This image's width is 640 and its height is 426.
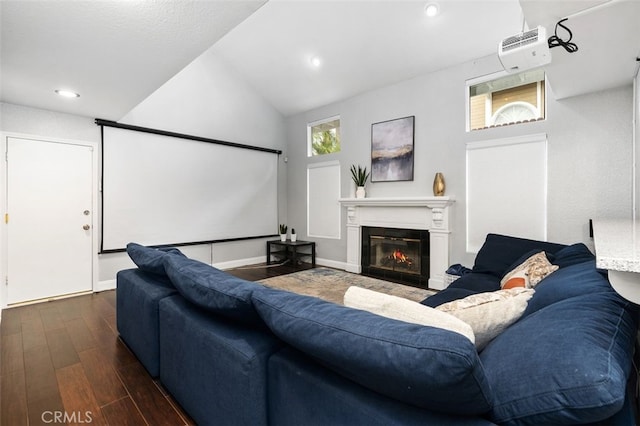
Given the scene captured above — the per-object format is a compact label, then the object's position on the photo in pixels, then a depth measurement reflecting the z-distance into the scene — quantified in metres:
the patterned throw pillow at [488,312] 1.08
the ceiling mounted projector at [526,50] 1.69
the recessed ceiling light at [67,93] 3.12
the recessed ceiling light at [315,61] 4.71
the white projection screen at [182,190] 4.27
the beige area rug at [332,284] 3.91
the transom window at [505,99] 3.51
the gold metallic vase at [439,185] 4.16
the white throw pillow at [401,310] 0.95
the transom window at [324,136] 5.70
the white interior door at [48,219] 3.53
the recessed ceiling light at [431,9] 3.40
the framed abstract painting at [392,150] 4.57
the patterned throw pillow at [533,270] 1.98
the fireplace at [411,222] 4.13
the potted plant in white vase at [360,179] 5.05
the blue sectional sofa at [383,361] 0.67
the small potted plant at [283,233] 6.11
